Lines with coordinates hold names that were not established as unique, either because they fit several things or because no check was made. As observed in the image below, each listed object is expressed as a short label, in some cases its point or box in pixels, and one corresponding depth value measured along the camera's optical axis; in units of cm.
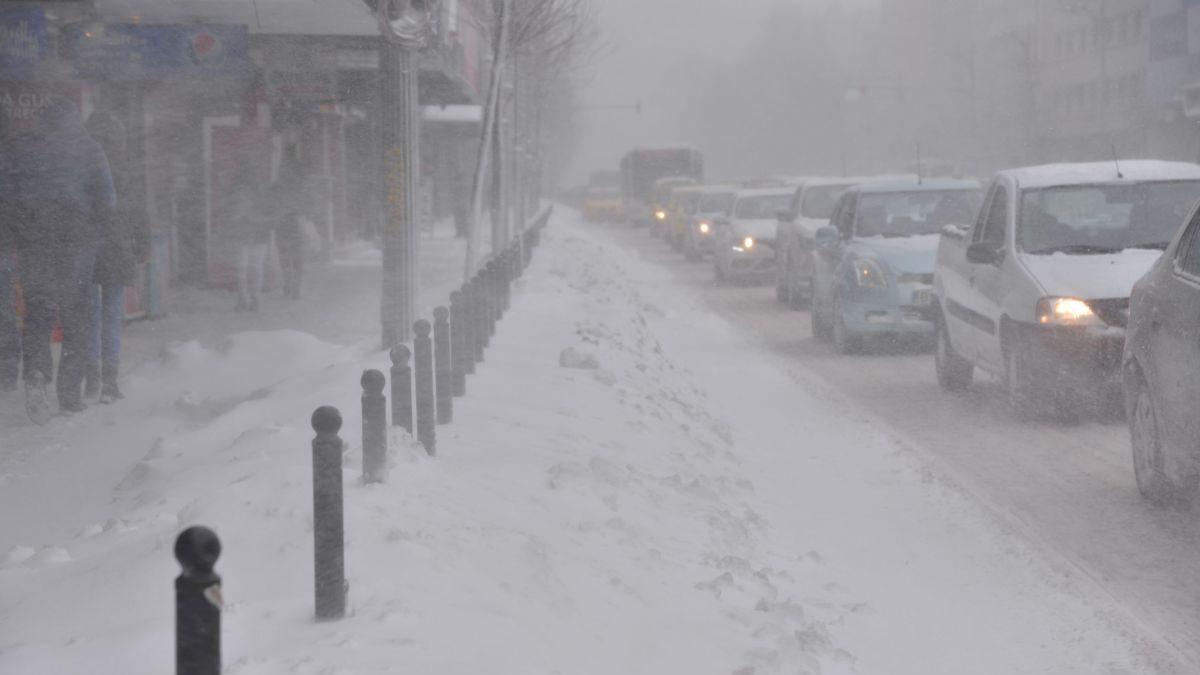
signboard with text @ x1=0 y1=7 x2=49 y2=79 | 1434
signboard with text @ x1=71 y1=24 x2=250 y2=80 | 1492
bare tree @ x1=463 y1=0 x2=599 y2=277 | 1633
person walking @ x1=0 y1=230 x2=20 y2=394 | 1108
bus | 6078
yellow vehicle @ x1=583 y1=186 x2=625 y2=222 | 7031
